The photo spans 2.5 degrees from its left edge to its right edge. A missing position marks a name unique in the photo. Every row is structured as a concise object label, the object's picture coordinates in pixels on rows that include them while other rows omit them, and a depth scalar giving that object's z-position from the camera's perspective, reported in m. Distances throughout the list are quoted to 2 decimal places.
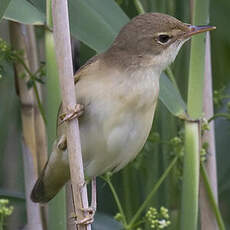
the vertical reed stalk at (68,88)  2.16
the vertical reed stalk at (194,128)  2.19
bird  2.19
